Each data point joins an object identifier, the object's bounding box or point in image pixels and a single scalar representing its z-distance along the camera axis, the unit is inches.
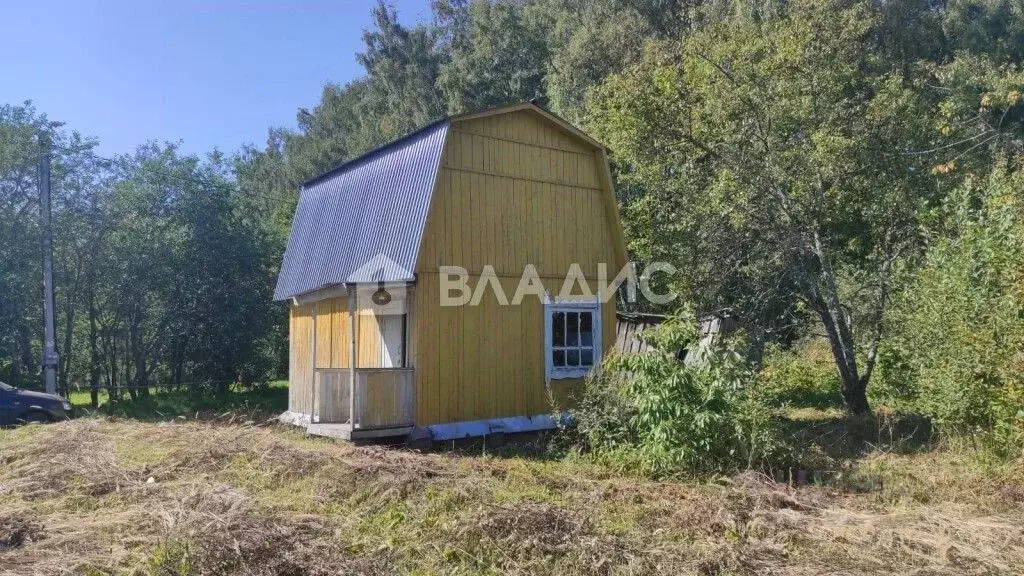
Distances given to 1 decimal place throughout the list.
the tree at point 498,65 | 1199.6
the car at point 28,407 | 522.6
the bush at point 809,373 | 524.9
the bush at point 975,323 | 317.1
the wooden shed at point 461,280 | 414.0
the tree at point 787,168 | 492.1
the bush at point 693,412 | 328.2
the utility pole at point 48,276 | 605.3
